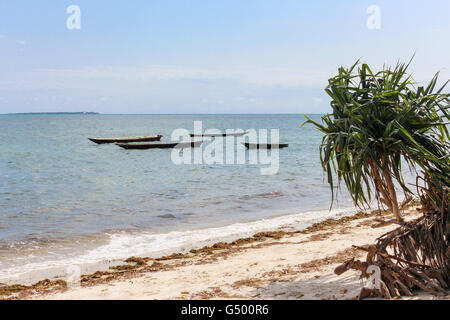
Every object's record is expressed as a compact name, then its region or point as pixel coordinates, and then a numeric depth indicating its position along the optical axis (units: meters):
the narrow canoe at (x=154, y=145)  33.81
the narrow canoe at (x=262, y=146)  37.58
